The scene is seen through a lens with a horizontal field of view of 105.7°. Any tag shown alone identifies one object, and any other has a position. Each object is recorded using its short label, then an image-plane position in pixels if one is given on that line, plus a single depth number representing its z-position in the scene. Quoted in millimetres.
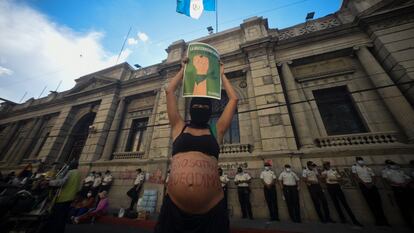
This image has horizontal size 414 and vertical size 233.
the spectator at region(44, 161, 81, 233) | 3663
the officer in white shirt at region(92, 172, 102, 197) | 8125
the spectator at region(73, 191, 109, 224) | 5471
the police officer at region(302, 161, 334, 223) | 4971
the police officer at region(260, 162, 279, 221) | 5385
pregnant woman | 1369
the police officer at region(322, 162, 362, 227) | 4809
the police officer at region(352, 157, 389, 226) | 4598
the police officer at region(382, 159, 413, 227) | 4446
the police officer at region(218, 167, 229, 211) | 6379
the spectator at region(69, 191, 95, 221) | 5919
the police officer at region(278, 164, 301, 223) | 5171
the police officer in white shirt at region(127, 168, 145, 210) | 7180
